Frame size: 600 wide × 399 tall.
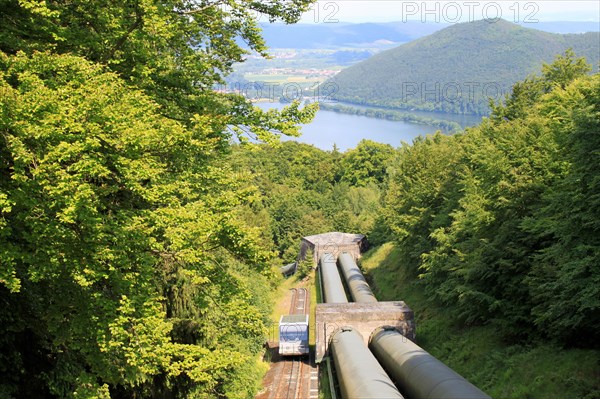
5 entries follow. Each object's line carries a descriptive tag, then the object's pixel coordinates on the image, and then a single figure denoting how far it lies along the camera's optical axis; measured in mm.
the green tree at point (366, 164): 108812
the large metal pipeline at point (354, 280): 37659
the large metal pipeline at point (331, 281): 38156
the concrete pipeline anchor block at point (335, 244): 65250
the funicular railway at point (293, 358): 28603
